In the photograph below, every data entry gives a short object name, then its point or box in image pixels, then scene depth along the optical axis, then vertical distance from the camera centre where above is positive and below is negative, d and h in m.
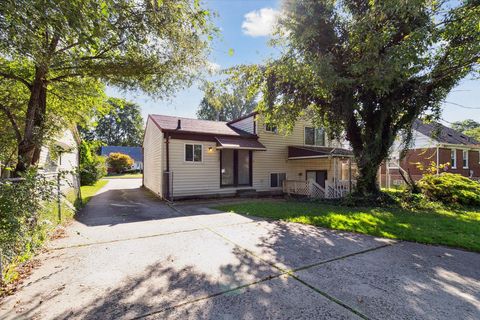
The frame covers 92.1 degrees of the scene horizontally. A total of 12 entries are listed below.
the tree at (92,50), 3.07 +2.18
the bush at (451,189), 10.18 -1.29
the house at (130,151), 45.19 +2.51
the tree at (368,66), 7.33 +3.45
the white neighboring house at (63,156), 5.14 +0.30
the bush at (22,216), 3.19 -0.78
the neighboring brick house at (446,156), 19.05 +0.46
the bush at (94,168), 18.78 -0.38
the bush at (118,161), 34.12 +0.39
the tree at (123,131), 49.69 +7.78
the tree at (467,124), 52.00 +8.40
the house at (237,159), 12.05 +0.22
